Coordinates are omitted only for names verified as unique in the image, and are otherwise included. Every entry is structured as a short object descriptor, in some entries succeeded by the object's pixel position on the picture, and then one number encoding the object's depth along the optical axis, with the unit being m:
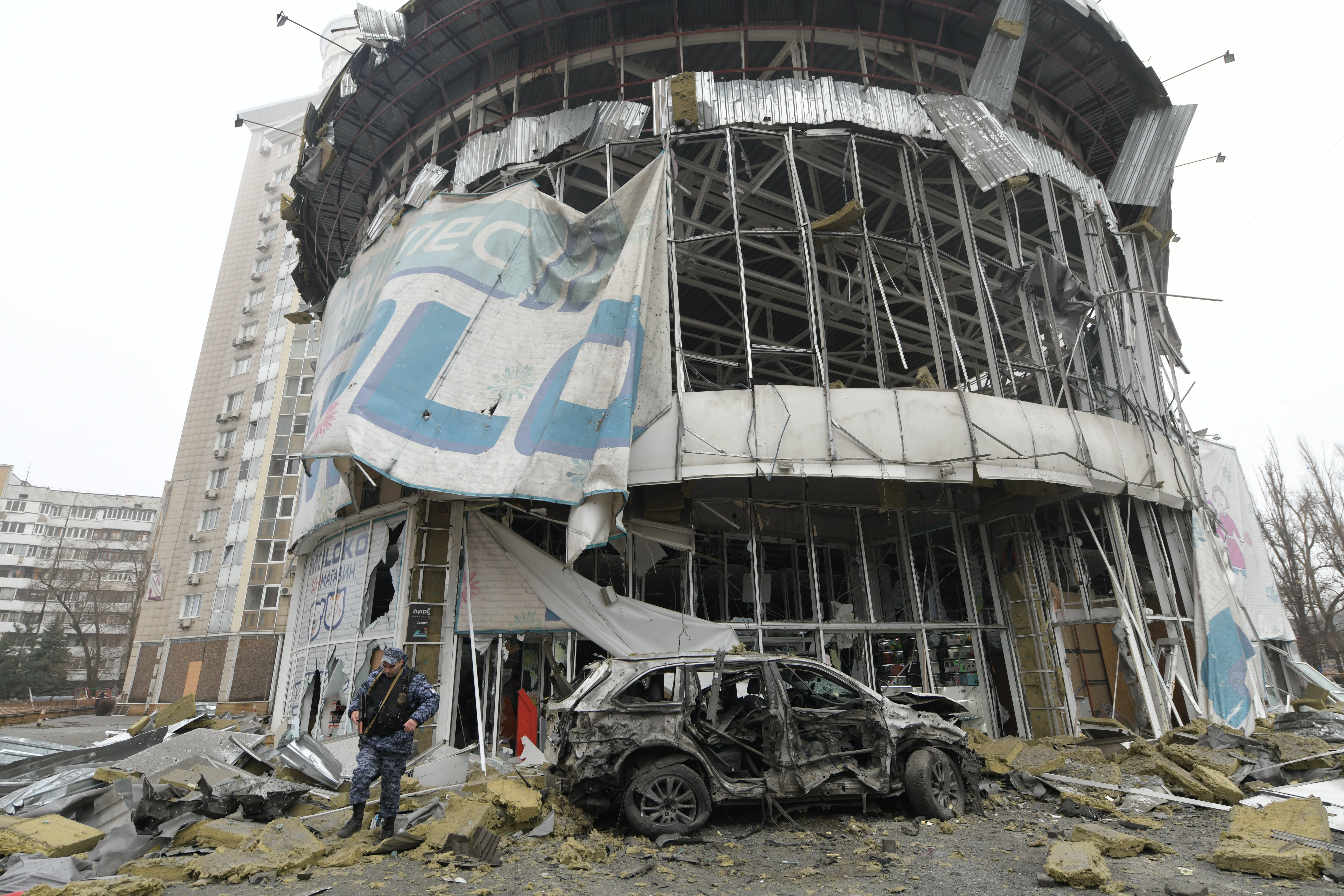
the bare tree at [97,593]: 46.09
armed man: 5.89
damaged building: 10.54
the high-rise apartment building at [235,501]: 31.89
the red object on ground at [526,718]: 10.45
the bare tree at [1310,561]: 32.94
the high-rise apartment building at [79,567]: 48.41
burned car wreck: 5.98
